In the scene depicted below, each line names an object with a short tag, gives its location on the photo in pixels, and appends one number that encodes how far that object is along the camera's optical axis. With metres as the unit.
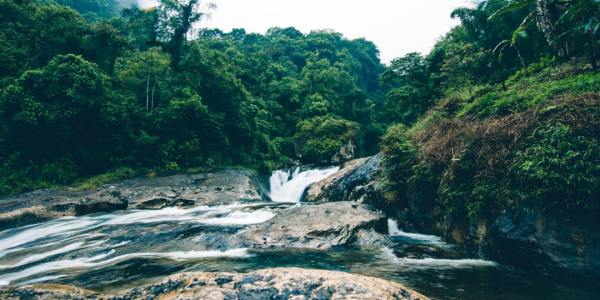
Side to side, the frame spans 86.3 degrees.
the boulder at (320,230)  8.87
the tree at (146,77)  25.23
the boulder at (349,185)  14.13
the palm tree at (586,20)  8.92
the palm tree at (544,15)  9.86
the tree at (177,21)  27.81
